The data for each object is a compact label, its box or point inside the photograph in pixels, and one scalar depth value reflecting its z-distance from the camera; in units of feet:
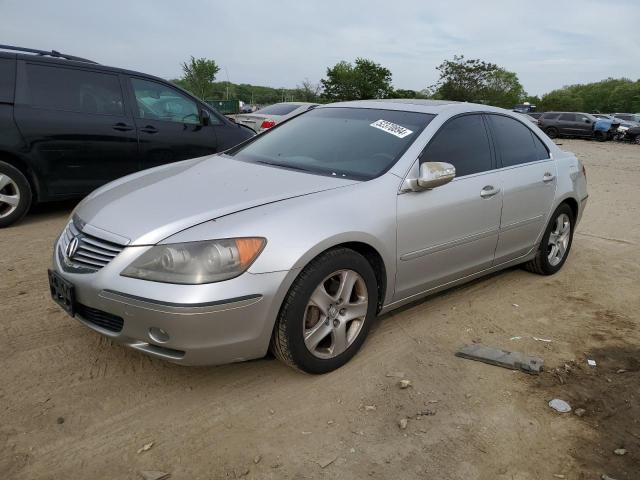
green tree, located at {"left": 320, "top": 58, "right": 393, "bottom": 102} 159.12
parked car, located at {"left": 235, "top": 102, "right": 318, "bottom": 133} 35.59
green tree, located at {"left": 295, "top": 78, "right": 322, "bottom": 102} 170.78
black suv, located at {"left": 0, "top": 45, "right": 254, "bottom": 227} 17.60
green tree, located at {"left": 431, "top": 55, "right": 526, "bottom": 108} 162.30
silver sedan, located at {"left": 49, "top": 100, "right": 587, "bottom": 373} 8.11
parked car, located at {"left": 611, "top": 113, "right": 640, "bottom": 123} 115.20
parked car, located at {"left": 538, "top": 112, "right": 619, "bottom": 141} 94.22
